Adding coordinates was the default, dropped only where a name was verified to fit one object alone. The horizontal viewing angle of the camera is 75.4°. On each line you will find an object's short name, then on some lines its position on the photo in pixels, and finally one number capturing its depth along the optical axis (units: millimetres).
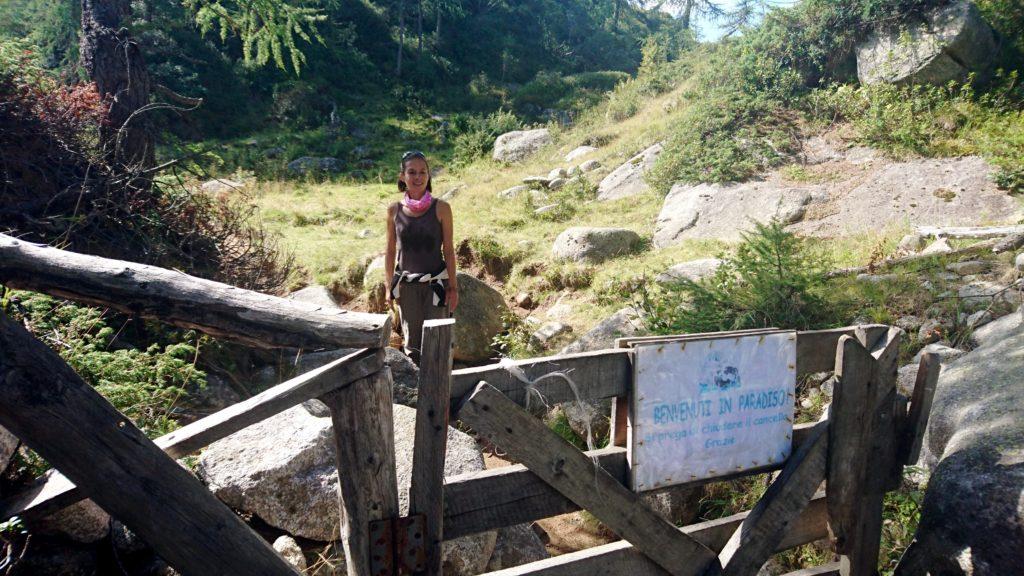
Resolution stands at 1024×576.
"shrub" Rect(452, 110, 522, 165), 21031
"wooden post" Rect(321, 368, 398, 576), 2275
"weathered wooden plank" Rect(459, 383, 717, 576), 2395
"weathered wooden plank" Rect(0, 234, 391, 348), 2225
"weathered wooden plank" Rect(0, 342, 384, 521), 2209
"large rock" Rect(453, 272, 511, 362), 7574
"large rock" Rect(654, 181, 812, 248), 9492
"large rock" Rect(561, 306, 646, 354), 6219
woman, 4836
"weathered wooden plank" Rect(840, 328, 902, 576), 3074
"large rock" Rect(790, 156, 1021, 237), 7875
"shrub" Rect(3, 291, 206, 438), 4133
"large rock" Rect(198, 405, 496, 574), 3703
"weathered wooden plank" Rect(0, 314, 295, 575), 2045
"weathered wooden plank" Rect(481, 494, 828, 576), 2637
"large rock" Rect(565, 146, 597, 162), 16011
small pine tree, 5465
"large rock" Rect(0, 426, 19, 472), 3020
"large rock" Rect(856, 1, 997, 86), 10680
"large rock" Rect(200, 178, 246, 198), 11991
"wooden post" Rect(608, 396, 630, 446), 2760
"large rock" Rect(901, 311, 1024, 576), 2762
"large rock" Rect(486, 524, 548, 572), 4082
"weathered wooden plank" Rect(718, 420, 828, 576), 2902
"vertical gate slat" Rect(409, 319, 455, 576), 2256
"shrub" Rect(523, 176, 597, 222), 11797
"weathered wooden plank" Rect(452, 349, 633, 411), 2428
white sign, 2695
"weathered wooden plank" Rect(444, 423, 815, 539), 2480
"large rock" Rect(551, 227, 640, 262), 9094
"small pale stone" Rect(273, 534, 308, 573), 3588
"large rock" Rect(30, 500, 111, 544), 3143
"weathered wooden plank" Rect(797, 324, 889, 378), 3027
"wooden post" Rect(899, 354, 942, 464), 3131
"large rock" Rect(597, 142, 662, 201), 12562
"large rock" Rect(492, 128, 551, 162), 18797
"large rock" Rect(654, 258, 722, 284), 7261
